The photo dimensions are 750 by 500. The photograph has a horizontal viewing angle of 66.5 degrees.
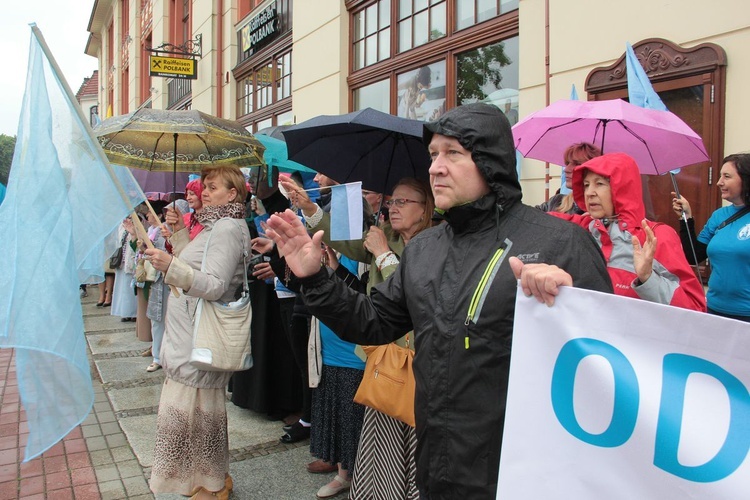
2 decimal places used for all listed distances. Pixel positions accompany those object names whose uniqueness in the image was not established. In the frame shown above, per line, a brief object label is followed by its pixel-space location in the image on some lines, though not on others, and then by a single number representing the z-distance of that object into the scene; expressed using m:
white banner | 1.31
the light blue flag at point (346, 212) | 2.75
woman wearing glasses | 2.80
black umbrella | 3.39
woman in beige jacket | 3.03
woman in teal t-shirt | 3.12
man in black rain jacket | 1.66
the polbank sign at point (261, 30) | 10.04
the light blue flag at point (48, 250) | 1.91
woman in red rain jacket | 2.49
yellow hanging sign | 12.81
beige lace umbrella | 4.09
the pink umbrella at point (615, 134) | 3.12
